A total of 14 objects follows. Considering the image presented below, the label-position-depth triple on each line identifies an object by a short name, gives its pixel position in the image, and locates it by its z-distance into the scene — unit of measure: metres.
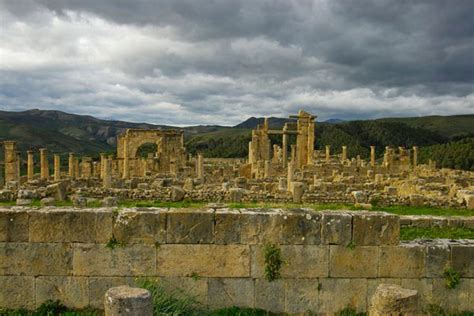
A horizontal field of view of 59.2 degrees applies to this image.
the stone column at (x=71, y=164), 37.75
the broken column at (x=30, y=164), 33.37
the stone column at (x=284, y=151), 39.18
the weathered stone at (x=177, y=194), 17.08
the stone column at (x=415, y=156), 46.52
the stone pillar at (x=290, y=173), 23.42
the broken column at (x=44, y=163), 34.44
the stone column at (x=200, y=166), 31.90
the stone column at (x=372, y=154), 44.69
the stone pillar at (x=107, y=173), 24.83
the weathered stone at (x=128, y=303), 4.80
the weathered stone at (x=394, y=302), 5.21
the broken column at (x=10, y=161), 30.70
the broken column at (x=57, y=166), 34.47
